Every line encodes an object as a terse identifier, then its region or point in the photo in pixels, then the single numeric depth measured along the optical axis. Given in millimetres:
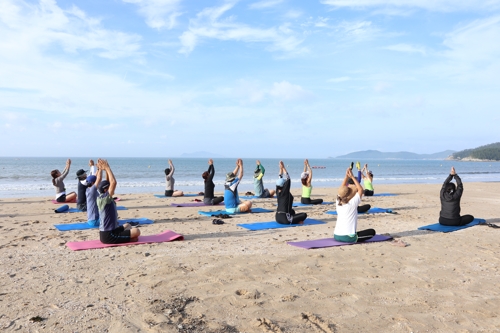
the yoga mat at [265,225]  8523
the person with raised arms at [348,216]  6594
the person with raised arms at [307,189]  12227
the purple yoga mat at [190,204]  12367
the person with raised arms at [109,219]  6383
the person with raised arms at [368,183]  15914
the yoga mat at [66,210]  10836
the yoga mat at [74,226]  8328
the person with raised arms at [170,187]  15461
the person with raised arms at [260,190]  14734
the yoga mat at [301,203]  12674
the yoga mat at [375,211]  10961
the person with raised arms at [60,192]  12859
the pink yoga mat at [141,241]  6511
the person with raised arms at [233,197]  10484
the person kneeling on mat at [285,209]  8688
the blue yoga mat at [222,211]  10500
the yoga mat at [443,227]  8219
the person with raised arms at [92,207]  8281
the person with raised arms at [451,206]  8451
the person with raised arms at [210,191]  12344
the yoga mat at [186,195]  15469
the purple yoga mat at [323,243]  6577
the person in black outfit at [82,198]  10753
